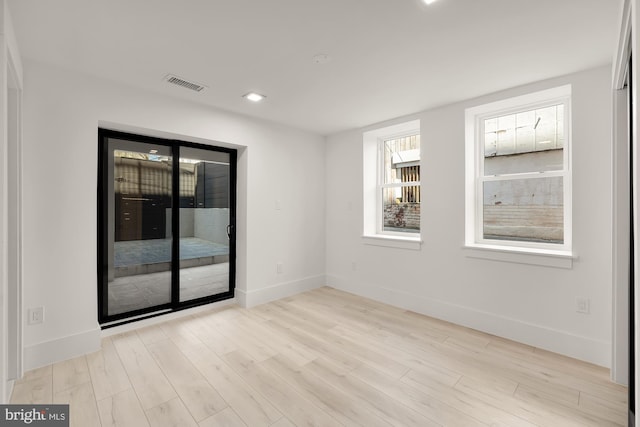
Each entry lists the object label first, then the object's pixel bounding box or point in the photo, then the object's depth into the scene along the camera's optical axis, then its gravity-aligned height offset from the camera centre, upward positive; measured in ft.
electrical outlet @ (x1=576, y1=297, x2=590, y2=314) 8.22 -2.49
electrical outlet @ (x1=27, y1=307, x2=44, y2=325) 7.79 -2.70
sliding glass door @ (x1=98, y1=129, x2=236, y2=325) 9.93 -0.43
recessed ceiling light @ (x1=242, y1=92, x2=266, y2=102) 10.06 +4.05
